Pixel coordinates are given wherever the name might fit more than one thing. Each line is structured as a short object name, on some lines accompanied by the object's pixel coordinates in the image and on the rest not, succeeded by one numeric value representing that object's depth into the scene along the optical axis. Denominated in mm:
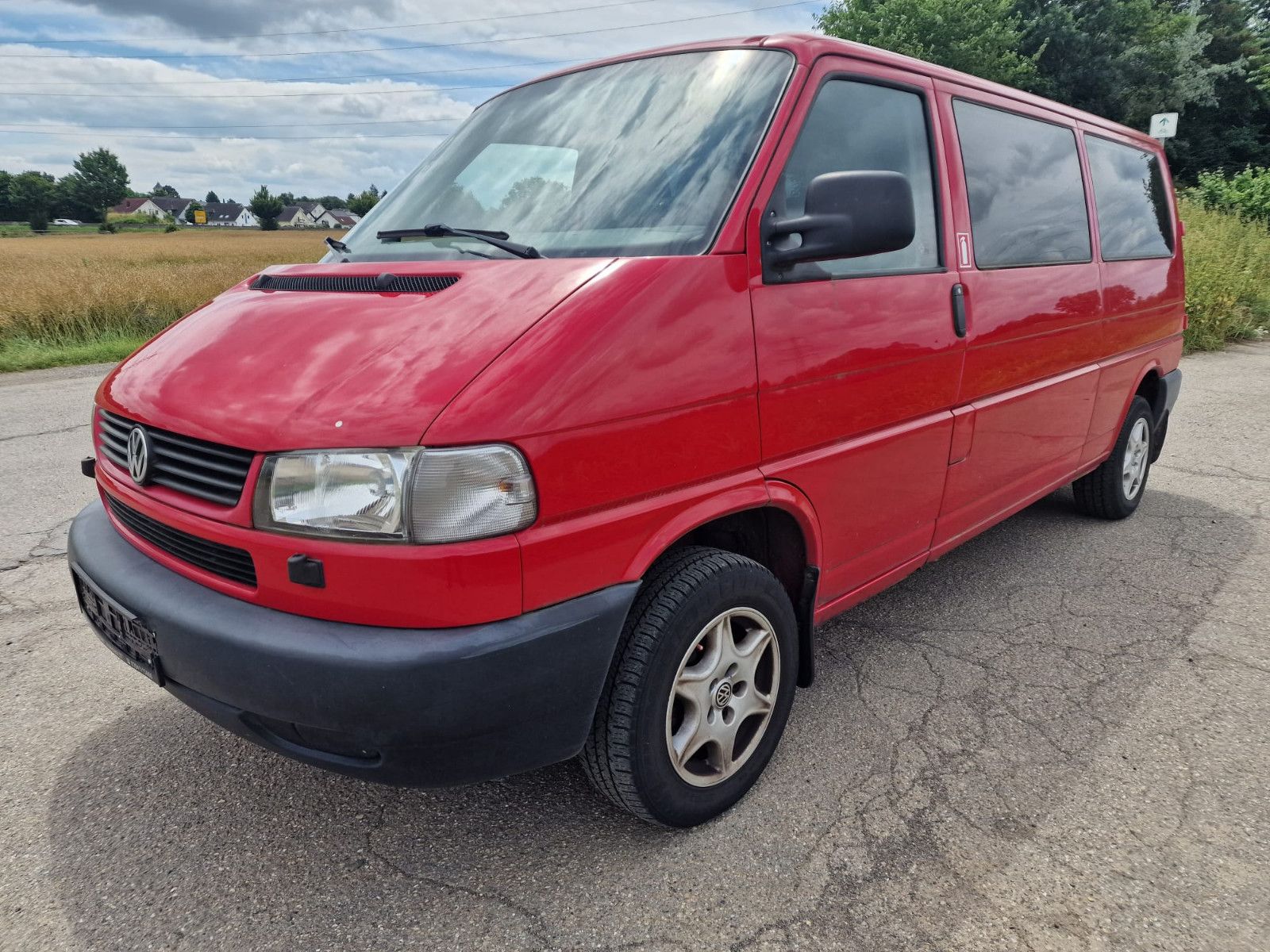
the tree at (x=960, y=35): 27359
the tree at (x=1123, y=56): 29266
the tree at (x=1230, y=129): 31312
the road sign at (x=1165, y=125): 11156
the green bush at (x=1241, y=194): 17094
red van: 1709
